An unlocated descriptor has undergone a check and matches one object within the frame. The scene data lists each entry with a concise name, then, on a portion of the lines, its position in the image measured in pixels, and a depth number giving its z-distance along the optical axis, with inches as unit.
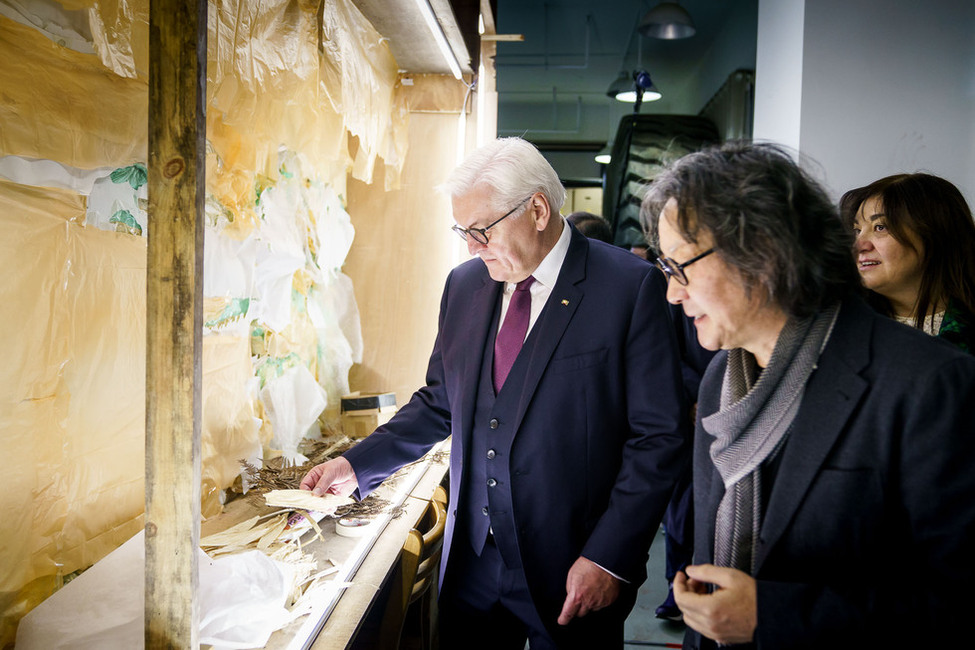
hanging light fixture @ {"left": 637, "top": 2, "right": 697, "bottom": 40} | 227.9
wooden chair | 73.5
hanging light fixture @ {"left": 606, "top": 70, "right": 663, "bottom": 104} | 312.3
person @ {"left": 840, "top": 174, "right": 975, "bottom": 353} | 76.9
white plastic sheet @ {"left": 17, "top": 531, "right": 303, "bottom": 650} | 50.0
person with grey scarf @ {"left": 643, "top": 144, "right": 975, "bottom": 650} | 38.5
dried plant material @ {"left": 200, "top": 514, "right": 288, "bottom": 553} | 73.4
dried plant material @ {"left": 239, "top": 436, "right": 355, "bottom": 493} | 90.4
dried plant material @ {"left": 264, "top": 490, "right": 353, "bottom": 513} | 77.1
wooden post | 38.4
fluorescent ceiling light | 96.1
